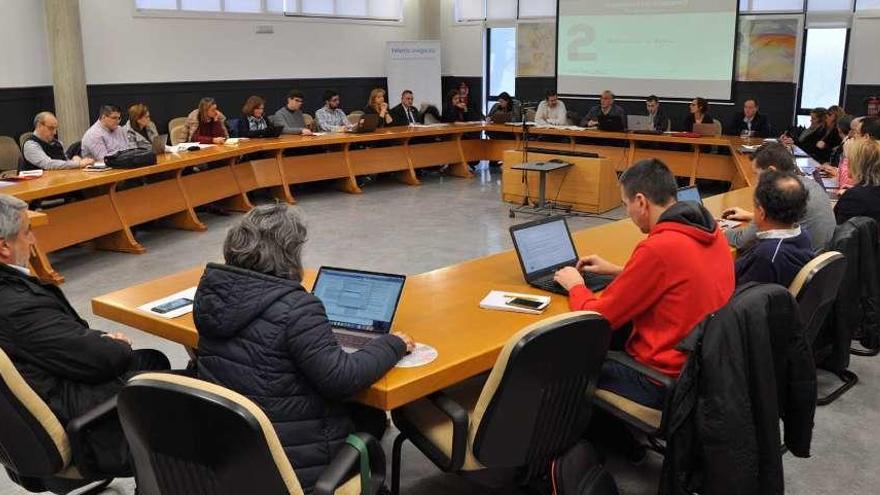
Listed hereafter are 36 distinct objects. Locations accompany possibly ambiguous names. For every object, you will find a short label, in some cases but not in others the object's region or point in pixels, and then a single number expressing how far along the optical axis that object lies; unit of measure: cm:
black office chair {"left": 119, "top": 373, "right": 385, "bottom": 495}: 157
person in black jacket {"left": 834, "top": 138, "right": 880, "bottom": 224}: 400
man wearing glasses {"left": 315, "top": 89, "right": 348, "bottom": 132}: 955
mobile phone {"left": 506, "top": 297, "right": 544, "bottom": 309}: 272
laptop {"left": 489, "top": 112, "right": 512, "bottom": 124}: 1020
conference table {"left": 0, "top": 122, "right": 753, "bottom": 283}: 579
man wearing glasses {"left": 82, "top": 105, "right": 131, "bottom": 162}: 666
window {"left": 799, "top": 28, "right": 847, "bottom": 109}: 990
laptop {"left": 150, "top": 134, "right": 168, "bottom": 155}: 696
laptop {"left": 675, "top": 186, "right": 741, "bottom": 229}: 379
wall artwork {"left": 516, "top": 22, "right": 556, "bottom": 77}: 1214
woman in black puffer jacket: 188
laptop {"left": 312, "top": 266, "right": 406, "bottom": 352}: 243
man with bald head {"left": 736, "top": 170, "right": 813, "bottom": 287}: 294
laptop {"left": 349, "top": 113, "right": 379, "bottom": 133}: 902
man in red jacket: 239
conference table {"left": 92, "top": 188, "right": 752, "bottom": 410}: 215
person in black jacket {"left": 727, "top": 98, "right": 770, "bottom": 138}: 891
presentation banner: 1238
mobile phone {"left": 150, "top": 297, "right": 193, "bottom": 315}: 270
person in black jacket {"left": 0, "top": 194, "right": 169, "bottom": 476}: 210
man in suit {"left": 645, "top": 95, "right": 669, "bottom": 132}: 939
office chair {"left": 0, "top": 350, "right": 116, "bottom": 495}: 198
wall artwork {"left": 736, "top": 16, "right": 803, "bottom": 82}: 988
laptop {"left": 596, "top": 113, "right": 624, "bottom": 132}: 912
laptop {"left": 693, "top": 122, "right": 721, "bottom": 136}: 878
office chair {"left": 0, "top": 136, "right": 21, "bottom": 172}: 725
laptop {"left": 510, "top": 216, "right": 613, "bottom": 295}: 298
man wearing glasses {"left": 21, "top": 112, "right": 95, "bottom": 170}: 605
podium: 763
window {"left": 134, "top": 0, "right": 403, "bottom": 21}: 983
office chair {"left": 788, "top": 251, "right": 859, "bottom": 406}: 267
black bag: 611
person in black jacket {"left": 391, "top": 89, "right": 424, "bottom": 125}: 1012
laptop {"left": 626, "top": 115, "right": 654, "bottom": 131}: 919
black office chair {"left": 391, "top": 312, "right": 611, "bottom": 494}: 196
